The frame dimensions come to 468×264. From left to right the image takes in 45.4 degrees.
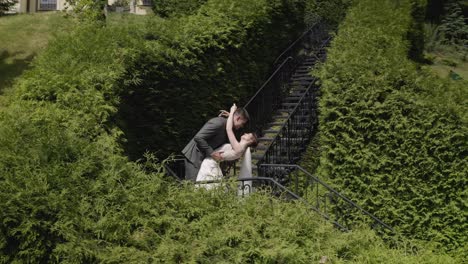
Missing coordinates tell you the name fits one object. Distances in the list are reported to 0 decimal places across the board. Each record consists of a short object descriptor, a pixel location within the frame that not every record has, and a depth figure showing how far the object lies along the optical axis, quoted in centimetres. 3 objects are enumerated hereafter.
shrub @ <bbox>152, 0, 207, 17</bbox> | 1995
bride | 838
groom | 849
